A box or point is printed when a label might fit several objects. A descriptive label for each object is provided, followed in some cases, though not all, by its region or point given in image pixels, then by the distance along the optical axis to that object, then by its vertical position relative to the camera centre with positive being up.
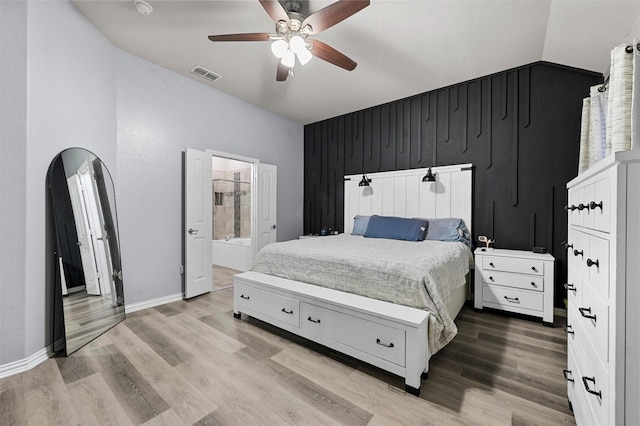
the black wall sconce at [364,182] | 4.23 +0.46
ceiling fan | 1.80 +1.35
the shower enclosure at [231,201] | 6.15 +0.25
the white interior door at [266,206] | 4.41 +0.10
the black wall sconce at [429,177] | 3.53 +0.45
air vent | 3.27 +1.71
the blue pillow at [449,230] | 3.24 -0.23
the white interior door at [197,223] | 3.40 -0.14
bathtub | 4.85 -0.78
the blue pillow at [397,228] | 3.33 -0.21
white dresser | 0.84 -0.27
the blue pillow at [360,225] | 4.01 -0.19
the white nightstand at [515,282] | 2.64 -0.71
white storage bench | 1.68 -0.80
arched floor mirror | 2.12 -0.34
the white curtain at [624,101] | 1.04 +0.45
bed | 1.76 -0.65
